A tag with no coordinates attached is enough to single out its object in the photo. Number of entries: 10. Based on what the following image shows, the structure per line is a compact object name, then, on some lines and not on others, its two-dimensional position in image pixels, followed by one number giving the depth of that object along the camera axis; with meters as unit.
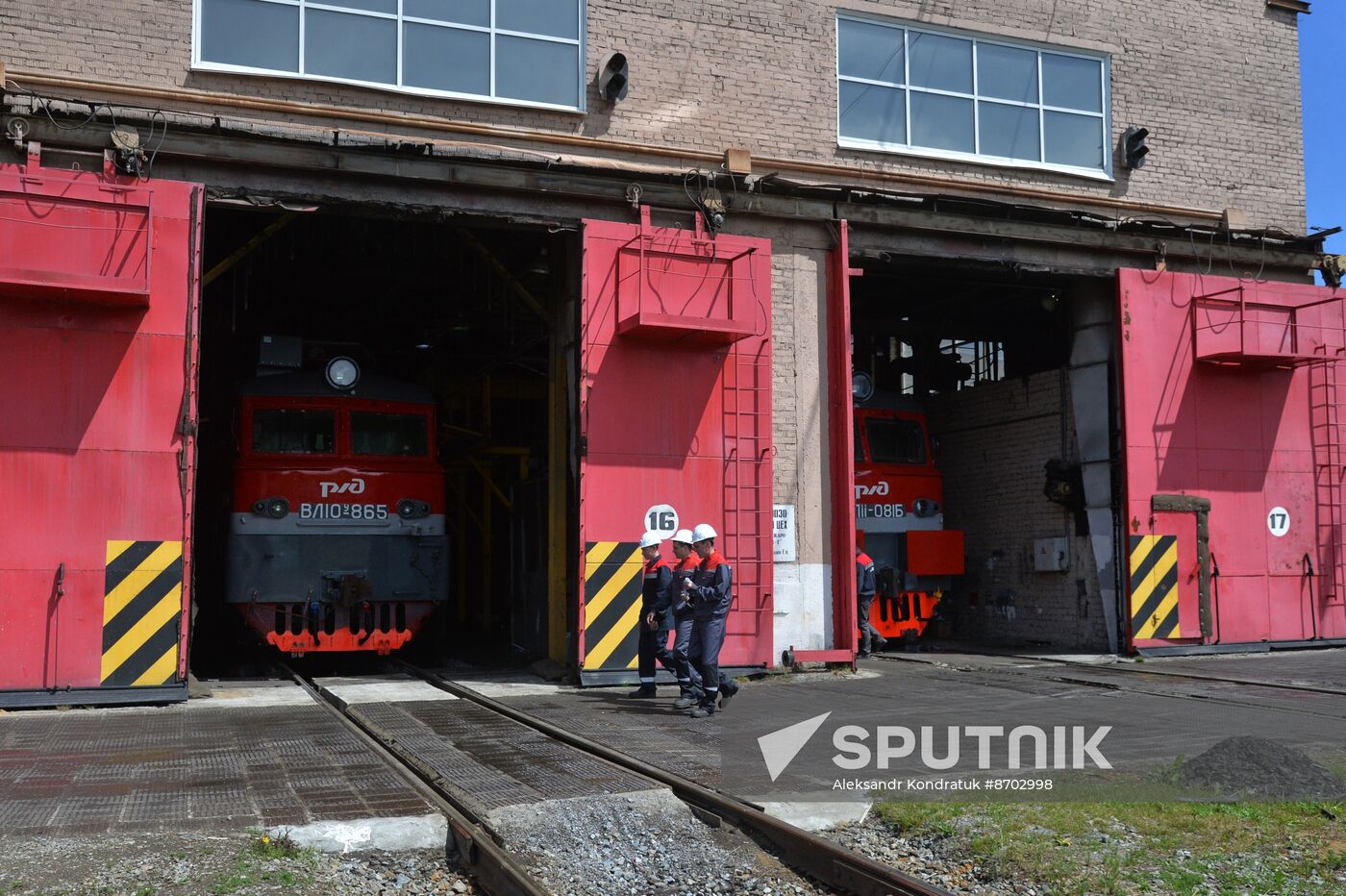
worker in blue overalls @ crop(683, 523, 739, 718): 9.91
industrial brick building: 10.72
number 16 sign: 12.36
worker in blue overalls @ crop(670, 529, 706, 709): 10.22
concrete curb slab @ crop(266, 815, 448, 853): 5.68
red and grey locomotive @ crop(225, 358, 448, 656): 13.24
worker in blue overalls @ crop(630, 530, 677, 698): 11.07
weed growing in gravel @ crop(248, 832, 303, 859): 5.49
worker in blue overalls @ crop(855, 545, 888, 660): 14.75
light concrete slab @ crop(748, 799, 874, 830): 6.11
